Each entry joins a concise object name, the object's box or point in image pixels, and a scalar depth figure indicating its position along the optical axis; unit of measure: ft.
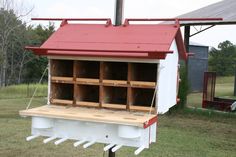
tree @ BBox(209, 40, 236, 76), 93.20
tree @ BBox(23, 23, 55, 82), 75.36
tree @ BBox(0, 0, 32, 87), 71.15
